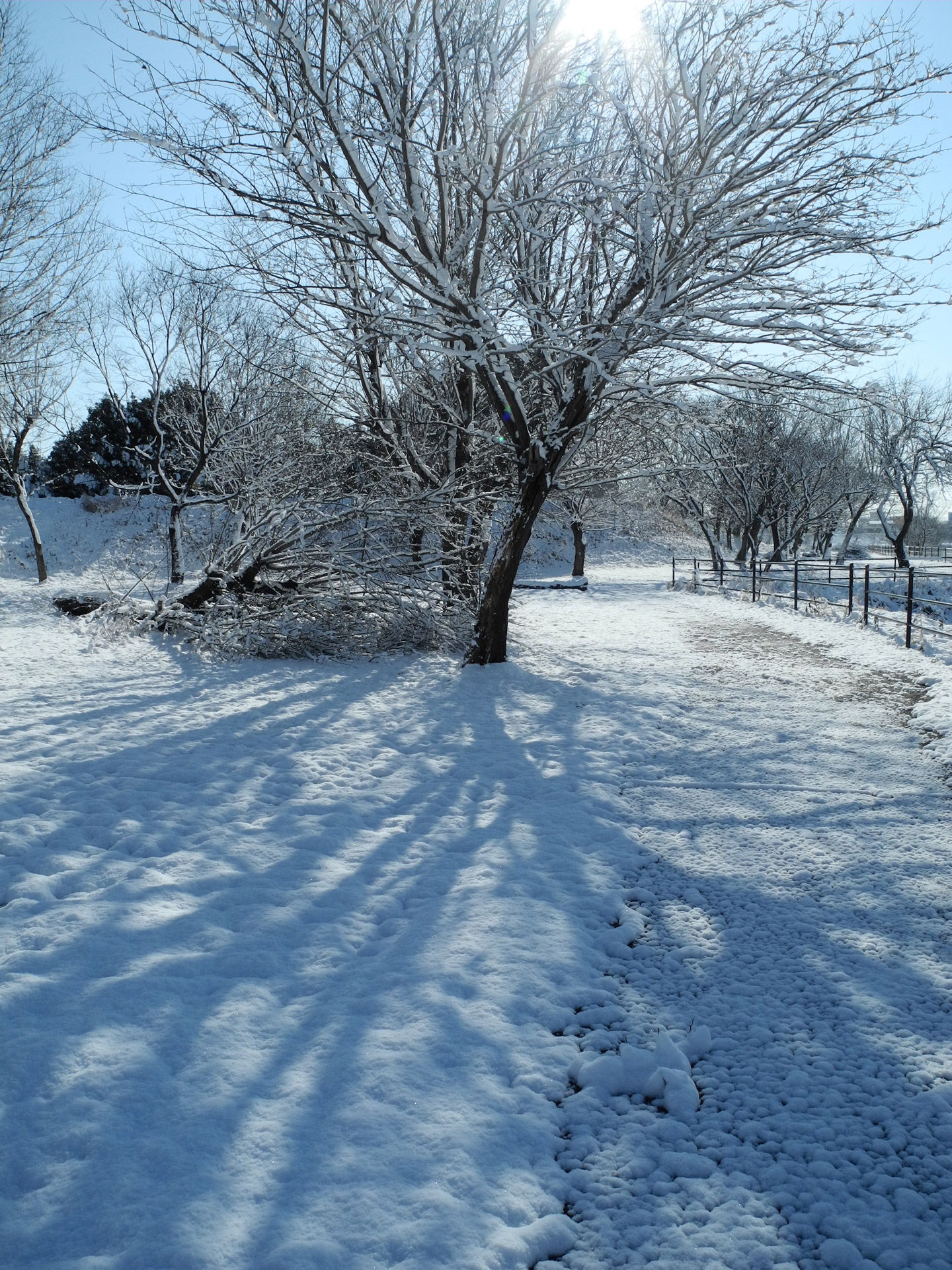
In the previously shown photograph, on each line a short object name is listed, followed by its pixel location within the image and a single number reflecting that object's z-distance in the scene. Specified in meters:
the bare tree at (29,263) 10.13
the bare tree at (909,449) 31.80
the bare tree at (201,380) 14.97
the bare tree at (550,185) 6.74
